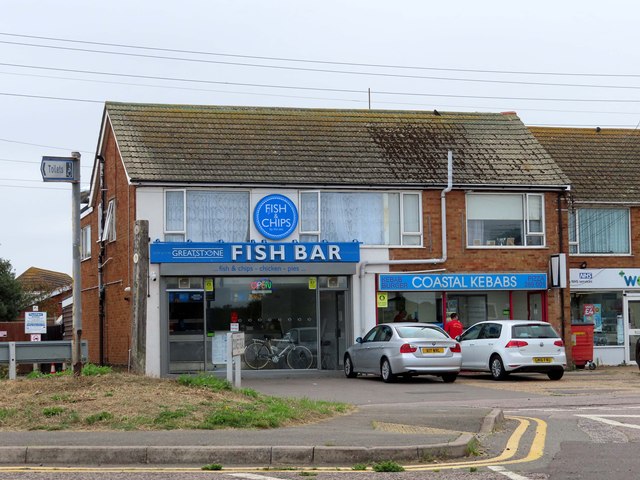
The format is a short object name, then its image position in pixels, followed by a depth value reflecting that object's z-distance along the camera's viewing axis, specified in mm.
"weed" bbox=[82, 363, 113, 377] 17406
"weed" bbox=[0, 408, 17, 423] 13844
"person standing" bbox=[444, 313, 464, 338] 28938
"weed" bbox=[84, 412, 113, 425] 13523
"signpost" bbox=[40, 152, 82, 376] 16906
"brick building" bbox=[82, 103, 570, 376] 28859
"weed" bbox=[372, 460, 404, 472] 10797
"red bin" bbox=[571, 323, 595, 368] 31250
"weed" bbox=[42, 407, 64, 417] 13817
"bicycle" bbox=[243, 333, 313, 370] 29203
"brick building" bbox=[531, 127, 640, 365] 33281
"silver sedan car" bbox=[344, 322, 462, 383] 24906
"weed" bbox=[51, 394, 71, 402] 14609
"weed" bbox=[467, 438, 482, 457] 12000
